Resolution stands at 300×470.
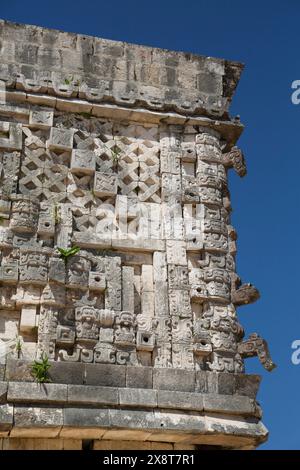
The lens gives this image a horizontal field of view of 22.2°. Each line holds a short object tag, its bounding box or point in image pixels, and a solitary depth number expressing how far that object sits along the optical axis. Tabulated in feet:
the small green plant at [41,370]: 28.96
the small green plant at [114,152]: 35.40
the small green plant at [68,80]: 36.17
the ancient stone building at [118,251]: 29.25
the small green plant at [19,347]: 29.78
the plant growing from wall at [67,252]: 31.96
